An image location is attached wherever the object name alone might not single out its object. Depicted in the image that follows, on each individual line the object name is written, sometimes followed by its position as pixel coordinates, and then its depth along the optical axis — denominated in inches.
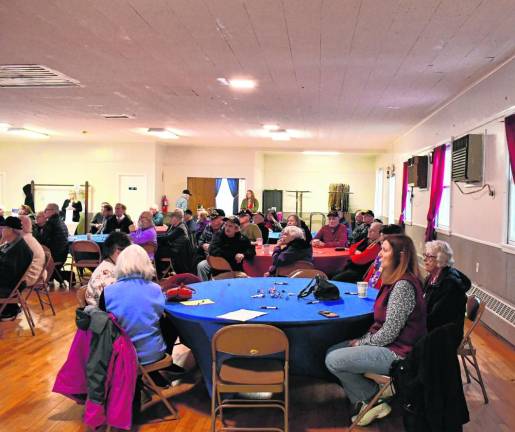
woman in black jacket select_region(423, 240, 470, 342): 134.5
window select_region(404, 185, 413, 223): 430.9
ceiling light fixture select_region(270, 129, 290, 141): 457.4
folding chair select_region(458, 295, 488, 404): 142.8
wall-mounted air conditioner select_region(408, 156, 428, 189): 367.9
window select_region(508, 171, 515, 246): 218.8
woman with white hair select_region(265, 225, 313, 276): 224.7
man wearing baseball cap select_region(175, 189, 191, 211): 560.1
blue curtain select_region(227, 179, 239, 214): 621.3
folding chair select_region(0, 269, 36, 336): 211.3
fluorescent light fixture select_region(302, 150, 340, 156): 633.2
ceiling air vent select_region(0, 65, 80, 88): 241.4
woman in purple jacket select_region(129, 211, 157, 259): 318.0
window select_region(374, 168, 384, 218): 629.4
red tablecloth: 256.4
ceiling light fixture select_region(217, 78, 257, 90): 259.9
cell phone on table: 132.7
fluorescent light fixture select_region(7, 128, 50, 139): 477.1
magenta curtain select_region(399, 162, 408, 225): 446.0
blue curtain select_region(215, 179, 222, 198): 620.7
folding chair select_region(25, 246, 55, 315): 243.7
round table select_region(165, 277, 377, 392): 132.2
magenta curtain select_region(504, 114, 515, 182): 204.4
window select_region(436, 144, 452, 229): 319.5
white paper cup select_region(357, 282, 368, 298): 158.4
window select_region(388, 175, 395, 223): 529.2
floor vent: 209.3
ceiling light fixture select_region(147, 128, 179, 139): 465.1
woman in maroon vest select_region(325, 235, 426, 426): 124.0
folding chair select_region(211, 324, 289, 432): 114.9
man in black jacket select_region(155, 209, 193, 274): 323.0
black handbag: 151.5
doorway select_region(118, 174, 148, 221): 587.8
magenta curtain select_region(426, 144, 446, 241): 325.4
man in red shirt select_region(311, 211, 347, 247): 318.0
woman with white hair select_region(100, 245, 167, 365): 130.0
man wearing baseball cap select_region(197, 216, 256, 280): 248.4
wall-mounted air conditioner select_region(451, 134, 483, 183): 248.7
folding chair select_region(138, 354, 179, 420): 130.6
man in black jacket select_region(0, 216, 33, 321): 213.6
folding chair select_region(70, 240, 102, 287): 305.1
